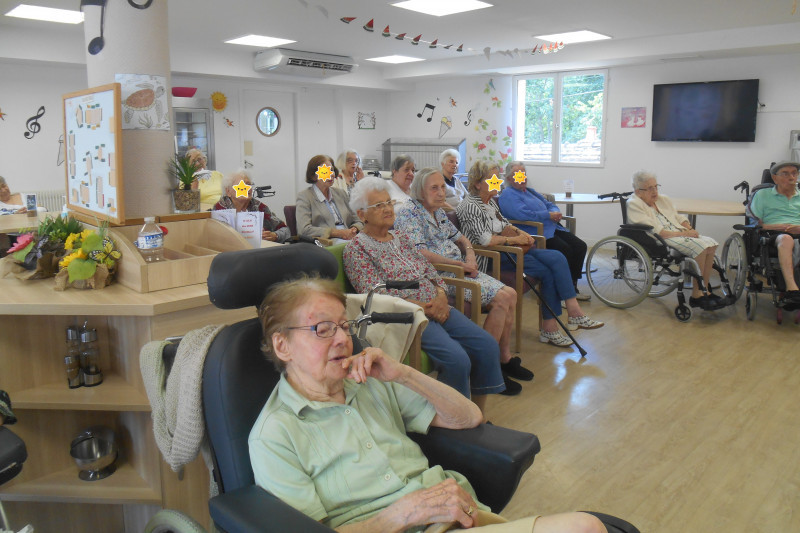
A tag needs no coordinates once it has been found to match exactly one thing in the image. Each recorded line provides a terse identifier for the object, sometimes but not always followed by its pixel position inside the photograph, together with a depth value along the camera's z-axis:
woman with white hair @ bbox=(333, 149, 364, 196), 5.75
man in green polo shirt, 4.64
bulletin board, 2.34
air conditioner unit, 7.27
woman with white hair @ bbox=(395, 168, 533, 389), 3.54
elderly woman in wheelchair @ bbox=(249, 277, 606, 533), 1.37
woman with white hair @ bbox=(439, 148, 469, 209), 5.43
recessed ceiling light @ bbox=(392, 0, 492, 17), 5.01
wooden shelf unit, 2.07
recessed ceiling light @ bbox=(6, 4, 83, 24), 5.16
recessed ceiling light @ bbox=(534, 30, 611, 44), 6.45
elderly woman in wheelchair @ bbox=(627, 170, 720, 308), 4.76
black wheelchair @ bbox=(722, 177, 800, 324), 4.50
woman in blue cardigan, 4.86
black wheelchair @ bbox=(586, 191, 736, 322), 4.71
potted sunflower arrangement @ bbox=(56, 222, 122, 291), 2.18
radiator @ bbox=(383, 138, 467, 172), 9.06
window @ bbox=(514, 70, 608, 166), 7.85
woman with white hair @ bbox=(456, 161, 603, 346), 4.15
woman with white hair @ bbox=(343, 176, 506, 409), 2.92
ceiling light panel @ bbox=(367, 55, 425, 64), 8.12
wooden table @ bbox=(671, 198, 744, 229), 5.26
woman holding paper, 4.50
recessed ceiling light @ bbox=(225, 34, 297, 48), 6.64
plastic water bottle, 2.27
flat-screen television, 6.63
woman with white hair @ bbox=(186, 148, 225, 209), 5.45
